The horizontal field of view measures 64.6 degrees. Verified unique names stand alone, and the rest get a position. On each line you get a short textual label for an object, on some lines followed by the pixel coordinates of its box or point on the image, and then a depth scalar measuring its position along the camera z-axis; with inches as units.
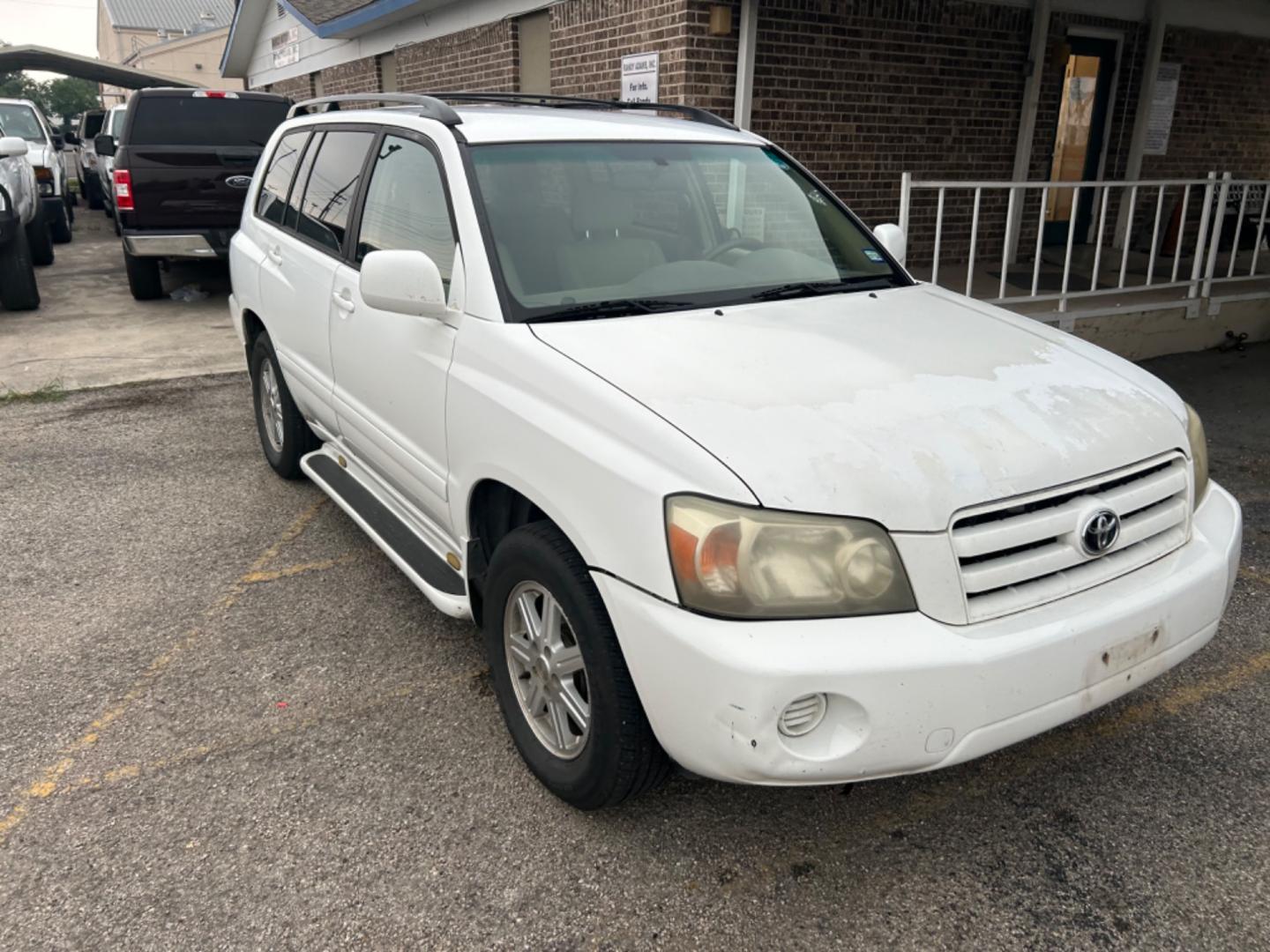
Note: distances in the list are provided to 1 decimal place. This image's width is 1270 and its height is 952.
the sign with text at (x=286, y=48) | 746.5
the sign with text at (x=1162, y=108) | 419.8
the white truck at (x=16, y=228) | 368.5
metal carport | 1160.2
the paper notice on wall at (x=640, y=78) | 326.6
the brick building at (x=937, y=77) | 326.0
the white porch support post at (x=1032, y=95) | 373.4
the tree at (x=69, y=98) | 3036.4
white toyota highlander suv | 85.6
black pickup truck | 385.4
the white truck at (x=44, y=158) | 553.9
